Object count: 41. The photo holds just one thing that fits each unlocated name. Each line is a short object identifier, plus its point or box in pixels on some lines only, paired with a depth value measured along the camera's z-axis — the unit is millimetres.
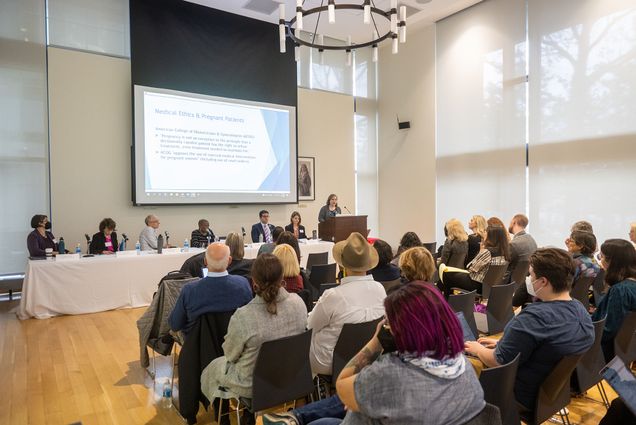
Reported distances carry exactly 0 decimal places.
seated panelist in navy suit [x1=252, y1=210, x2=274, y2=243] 7691
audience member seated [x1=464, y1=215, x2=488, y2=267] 5586
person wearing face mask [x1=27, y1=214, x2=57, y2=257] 5605
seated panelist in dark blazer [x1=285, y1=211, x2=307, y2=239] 7740
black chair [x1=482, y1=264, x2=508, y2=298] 4391
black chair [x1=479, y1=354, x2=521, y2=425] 1603
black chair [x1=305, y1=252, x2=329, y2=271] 5692
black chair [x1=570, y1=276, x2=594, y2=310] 3670
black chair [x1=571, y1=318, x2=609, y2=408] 2283
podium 7344
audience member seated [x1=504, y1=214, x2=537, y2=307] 4883
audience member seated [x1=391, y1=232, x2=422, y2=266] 4367
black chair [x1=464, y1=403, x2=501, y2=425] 1252
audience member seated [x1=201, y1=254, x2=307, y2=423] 2121
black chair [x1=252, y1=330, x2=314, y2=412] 2057
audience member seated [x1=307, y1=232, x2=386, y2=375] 2348
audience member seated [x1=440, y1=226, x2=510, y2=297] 4465
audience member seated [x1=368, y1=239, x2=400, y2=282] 3635
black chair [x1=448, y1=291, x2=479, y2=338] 2895
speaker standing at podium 7988
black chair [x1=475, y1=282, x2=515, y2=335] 3309
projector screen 7422
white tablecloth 5059
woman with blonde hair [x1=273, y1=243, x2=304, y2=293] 2998
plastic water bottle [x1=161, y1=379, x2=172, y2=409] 2971
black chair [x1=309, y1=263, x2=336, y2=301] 4637
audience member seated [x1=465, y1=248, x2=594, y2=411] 1864
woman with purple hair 1187
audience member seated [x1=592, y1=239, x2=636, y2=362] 2631
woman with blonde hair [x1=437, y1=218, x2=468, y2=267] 5070
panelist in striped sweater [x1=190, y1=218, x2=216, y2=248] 6979
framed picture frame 9469
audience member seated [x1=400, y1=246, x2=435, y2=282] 2846
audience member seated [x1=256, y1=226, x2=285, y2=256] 3929
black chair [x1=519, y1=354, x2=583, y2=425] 1873
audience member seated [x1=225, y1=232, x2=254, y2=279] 3281
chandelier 4531
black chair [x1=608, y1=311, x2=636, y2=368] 2525
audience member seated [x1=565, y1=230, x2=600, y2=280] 3711
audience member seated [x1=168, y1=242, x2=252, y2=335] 2500
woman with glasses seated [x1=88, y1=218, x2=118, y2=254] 6150
